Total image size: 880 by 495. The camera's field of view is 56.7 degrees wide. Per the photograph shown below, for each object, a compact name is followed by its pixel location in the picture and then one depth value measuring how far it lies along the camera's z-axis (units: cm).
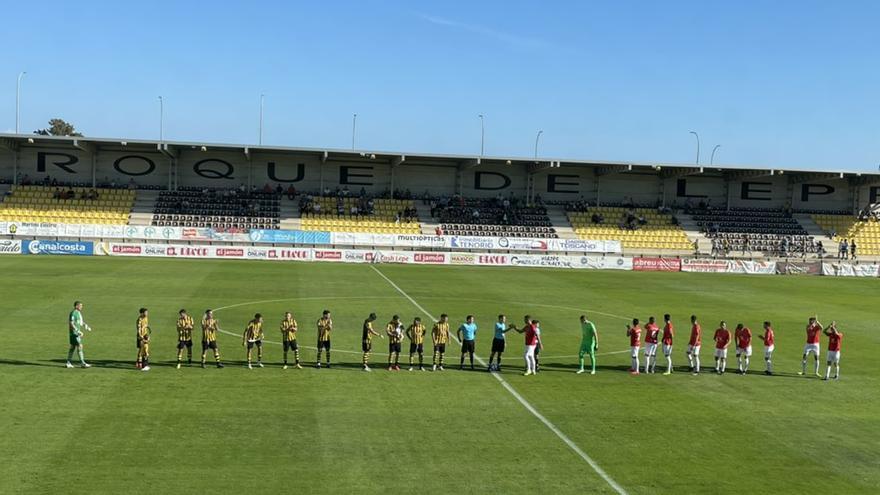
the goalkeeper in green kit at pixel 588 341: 2278
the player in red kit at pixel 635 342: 2308
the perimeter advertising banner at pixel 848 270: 6322
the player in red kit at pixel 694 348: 2348
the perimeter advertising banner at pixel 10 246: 5797
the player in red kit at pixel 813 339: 2362
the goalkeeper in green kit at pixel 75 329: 2083
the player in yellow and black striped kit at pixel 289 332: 2216
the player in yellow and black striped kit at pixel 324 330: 2209
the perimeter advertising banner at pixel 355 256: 5903
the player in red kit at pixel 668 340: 2332
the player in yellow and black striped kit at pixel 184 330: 2152
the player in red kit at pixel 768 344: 2375
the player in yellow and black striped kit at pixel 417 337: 2258
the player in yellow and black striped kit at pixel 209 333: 2164
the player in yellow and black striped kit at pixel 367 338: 2222
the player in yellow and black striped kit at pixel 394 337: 2220
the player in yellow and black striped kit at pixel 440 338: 2280
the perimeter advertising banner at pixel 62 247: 5829
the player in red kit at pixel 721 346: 2316
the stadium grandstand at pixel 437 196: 7006
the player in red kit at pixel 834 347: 2331
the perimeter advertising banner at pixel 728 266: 6278
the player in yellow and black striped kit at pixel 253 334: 2191
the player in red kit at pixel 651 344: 2320
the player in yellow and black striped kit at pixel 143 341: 2105
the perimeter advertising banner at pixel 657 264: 6288
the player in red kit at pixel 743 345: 2331
